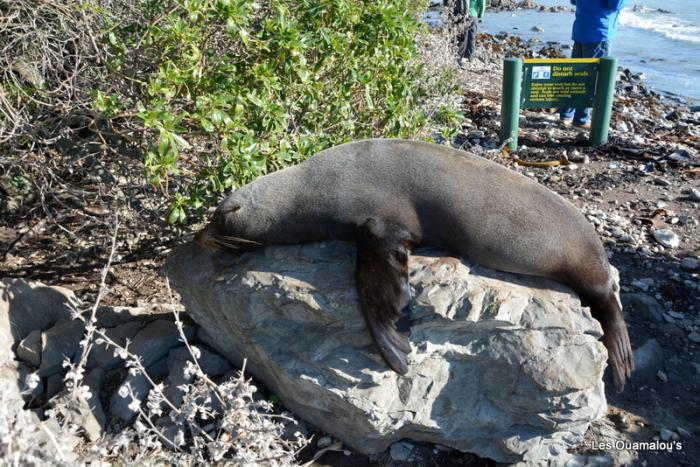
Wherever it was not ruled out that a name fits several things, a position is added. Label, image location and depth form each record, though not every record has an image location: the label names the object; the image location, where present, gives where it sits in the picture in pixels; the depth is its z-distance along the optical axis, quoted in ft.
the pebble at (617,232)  19.92
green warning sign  26.48
